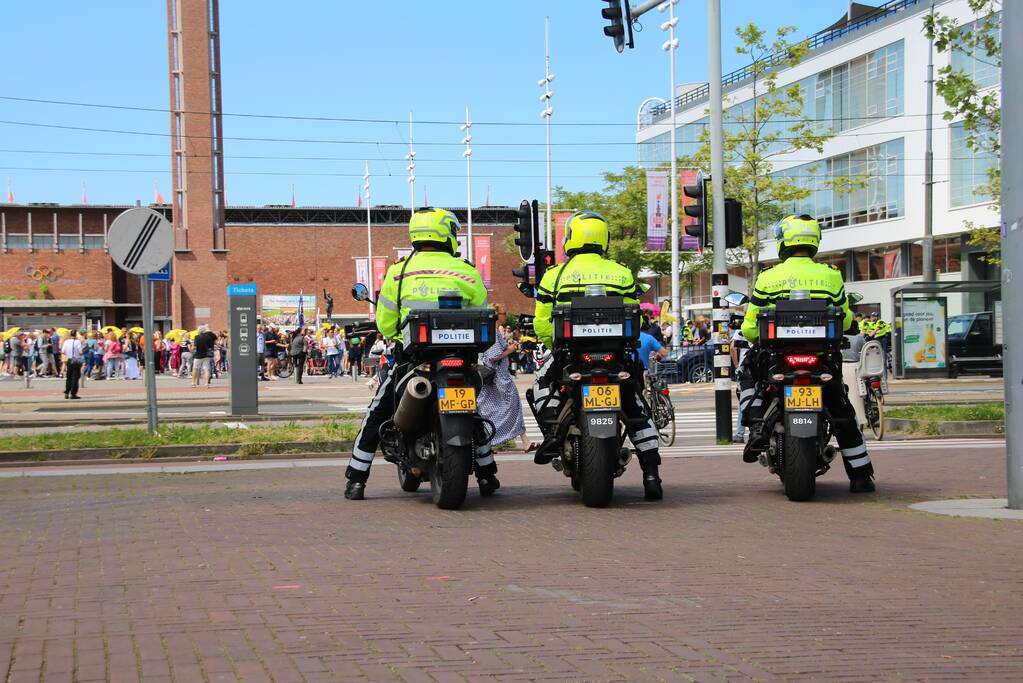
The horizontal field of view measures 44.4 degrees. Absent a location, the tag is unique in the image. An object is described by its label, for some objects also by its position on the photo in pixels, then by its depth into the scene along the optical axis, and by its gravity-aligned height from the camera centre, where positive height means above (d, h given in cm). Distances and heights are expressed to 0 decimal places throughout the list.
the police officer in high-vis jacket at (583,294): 905 +28
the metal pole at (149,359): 1437 -20
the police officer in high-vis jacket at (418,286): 890 +36
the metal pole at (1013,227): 811 +64
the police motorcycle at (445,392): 838 -37
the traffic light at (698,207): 1480 +148
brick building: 7281 +494
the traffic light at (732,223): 1462 +126
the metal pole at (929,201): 4166 +426
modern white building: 4482 +675
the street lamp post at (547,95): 5869 +1121
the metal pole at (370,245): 7494 +606
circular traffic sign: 1417 +116
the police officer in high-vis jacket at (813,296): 928 +22
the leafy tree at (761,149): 3850 +599
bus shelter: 3381 +2
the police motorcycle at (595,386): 853 -36
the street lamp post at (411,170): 7612 +1024
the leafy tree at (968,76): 1622 +331
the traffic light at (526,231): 1558 +130
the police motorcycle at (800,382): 880 -38
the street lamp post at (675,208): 4248 +449
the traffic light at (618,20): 1711 +429
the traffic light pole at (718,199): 1454 +154
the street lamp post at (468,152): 6719 +994
